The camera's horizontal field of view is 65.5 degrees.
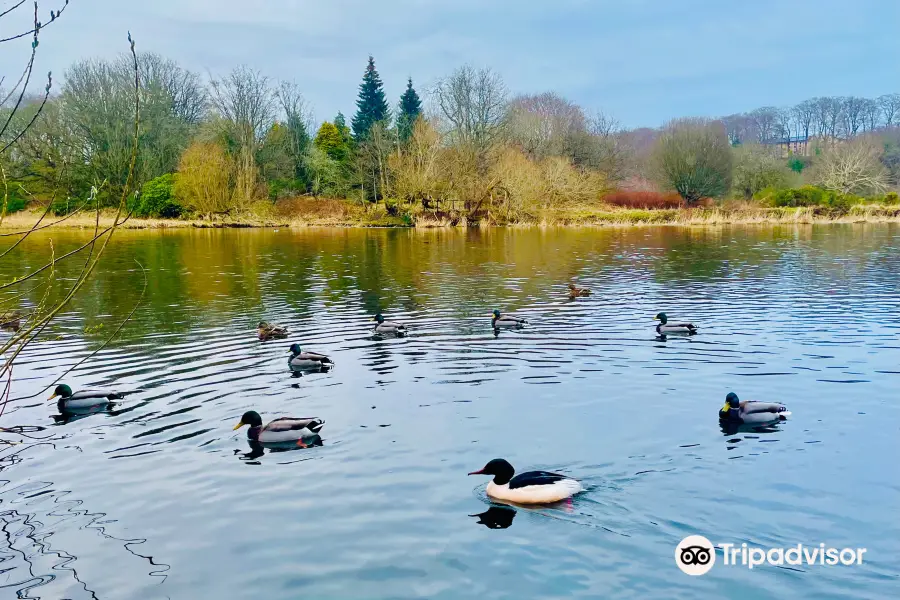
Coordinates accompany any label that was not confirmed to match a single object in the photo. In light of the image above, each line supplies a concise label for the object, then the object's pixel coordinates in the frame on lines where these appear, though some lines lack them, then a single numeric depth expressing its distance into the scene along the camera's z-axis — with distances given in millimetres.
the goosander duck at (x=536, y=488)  7461
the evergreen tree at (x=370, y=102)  73062
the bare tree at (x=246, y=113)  63625
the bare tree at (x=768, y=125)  123812
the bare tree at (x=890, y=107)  107938
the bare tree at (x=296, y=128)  70188
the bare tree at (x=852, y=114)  112688
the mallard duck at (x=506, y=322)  17062
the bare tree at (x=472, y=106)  65875
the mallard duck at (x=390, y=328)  16672
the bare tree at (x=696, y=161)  62281
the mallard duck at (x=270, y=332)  16219
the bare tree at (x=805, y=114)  118562
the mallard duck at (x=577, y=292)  21766
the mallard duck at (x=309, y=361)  13427
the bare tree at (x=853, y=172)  66000
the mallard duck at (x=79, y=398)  10859
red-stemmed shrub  64500
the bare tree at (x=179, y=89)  69500
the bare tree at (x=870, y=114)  110375
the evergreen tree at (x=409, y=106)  71706
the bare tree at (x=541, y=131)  71562
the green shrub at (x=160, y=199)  61031
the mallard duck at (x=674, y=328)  15766
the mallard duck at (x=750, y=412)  9750
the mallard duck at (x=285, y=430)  9516
